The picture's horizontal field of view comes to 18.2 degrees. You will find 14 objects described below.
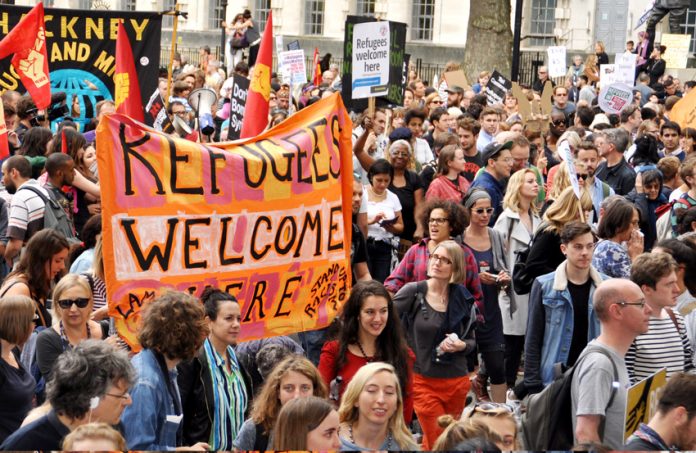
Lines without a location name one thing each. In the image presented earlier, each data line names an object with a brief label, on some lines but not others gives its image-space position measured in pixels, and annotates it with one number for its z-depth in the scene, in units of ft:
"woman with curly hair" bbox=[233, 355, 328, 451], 29.54
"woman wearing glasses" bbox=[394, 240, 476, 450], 39.78
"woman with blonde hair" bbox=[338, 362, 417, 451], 29.86
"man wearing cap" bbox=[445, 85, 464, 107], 95.95
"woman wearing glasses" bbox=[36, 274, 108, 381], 34.33
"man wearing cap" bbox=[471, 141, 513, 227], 55.61
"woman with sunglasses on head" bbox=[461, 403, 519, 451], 28.01
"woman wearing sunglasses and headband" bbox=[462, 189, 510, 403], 45.87
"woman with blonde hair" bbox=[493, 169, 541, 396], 47.78
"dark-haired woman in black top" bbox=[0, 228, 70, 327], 37.71
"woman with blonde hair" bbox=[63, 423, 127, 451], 22.16
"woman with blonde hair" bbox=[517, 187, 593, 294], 43.88
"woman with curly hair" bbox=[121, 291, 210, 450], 28.52
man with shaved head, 29.12
